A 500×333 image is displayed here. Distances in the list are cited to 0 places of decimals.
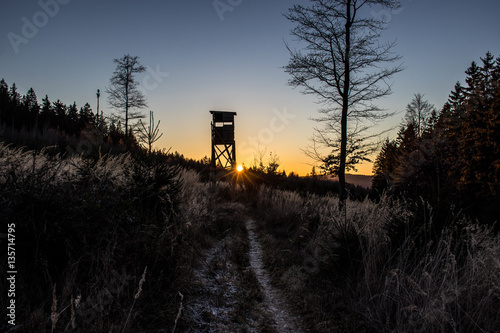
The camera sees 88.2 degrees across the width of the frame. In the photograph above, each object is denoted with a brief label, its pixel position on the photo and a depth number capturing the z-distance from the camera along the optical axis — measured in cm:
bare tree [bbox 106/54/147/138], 2339
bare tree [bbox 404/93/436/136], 3153
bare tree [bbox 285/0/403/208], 824
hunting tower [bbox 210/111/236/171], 1868
